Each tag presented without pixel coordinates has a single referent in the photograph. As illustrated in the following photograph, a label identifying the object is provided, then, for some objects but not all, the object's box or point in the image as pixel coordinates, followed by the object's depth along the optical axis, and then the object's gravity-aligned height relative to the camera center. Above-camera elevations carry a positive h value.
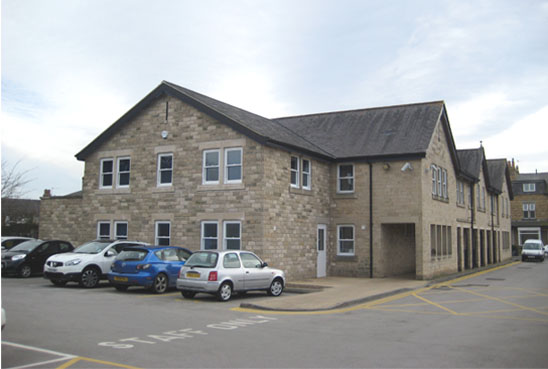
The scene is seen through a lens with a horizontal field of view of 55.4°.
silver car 15.05 -1.13
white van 43.59 -1.01
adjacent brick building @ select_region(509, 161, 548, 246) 62.41 +3.56
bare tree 40.97 +3.70
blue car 16.56 -1.07
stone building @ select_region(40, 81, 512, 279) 20.73 +2.15
